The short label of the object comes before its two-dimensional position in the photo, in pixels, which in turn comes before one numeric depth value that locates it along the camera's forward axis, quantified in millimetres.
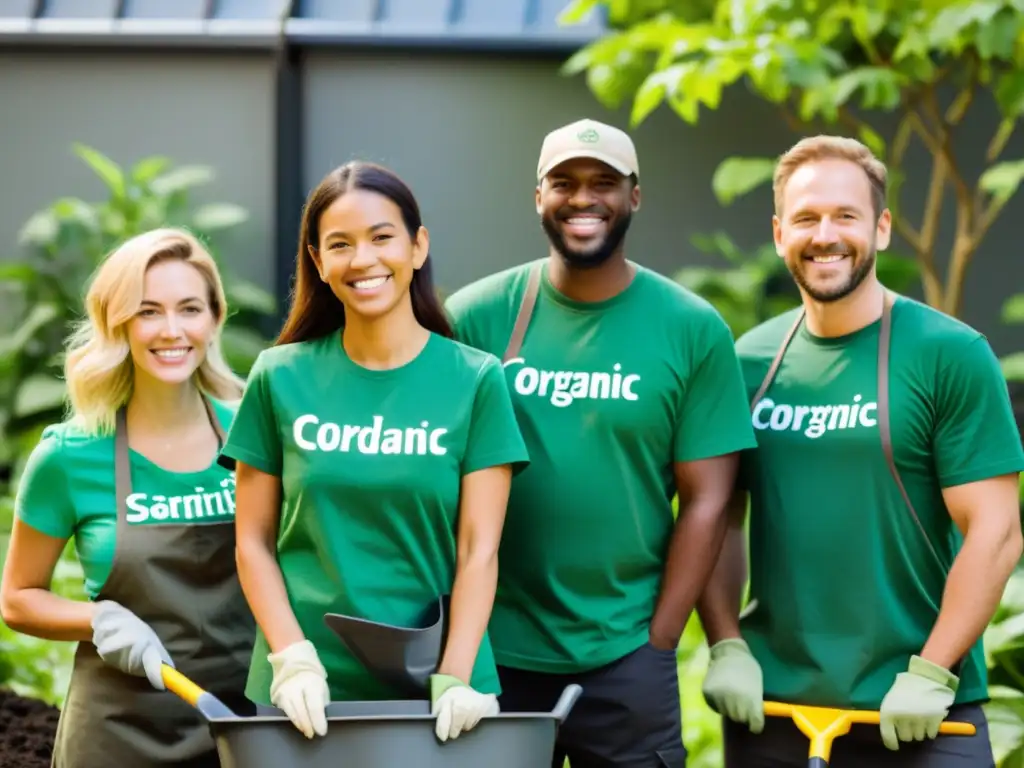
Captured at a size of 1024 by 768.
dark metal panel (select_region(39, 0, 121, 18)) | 9906
